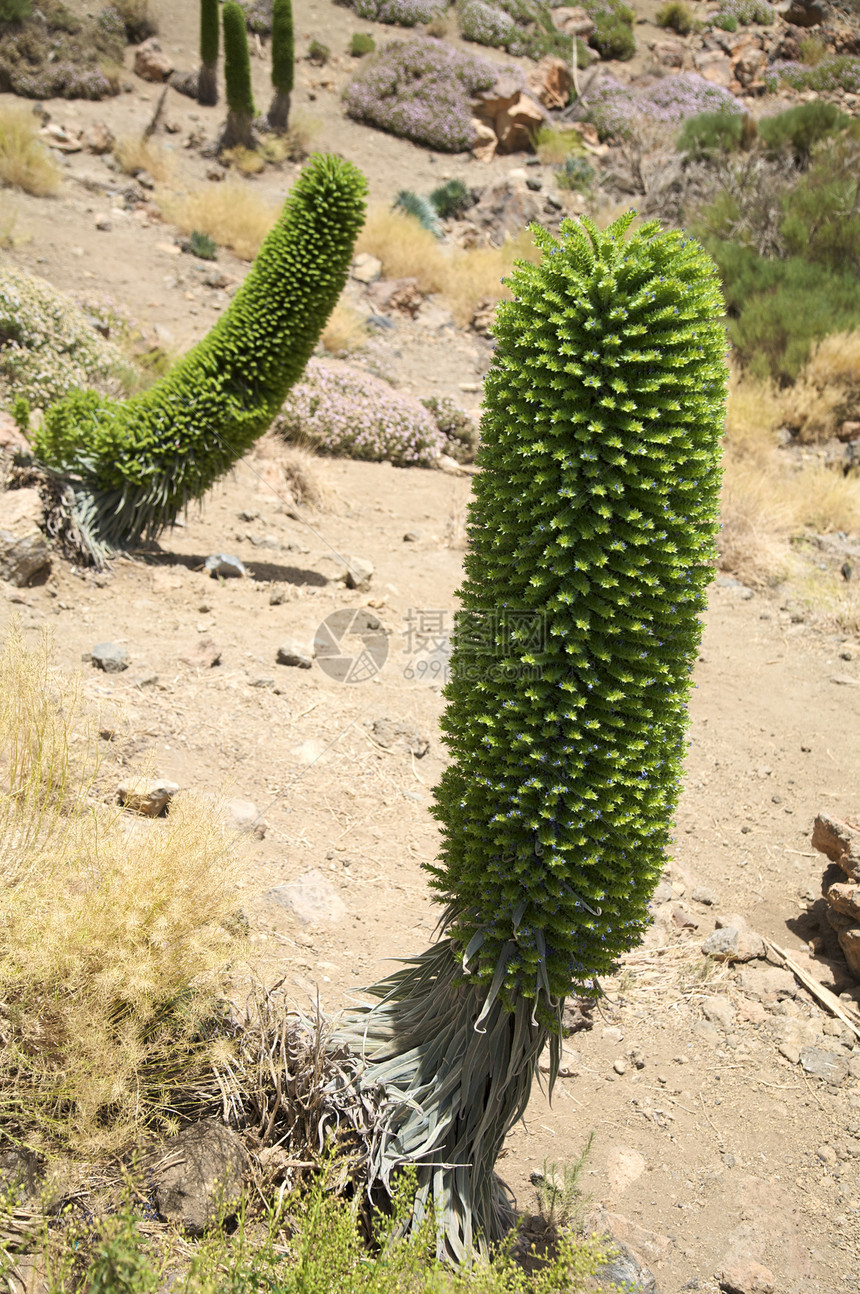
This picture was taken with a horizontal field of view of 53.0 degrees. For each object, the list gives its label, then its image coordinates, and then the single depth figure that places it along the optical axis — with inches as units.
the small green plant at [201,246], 422.0
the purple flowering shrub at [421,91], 696.4
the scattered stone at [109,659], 162.4
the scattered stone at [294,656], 183.6
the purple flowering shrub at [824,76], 776.9
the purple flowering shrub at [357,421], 309.9
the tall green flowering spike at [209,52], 604.1
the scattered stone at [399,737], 172.6
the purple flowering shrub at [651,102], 717.9
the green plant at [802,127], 556.4
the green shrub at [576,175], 612.7
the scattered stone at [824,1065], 121.5
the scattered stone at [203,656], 173.6
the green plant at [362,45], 762.2
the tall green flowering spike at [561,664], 74.0
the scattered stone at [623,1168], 104.5
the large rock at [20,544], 176.6
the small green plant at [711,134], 599.2
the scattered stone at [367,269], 474.3
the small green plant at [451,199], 596.4
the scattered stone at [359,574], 225.1
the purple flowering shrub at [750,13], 895.7
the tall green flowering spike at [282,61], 634.2
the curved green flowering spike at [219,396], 191.0
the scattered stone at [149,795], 123.5
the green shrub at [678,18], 908.6
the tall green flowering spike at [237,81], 578.6
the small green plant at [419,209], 562.6
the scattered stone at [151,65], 619.2
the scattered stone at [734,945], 139.5
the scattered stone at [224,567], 212.4
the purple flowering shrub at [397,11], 815.7
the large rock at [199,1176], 76.9
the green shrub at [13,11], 556.4
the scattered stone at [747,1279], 92.7
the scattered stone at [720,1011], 130.2
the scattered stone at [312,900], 127.0
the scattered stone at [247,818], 137.6
